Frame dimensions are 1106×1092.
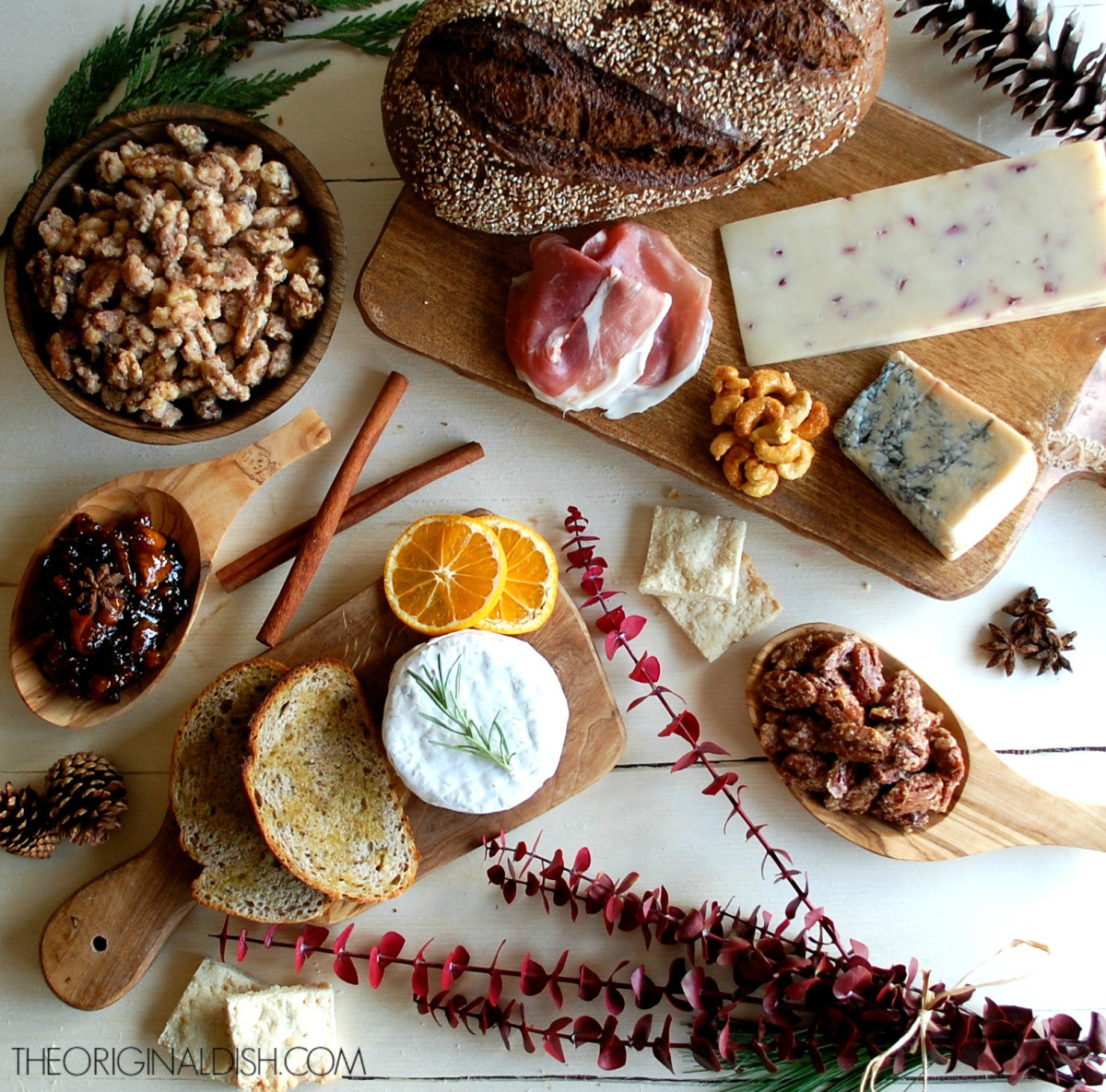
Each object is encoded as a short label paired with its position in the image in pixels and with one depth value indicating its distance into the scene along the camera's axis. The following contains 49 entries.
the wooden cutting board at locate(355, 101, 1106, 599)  0.76
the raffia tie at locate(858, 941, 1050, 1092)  0.69
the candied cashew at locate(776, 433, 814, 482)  0.74
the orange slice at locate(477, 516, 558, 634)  0.75
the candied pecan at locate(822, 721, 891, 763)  0.73
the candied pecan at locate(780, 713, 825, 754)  0.76
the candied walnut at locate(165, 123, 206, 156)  0.72
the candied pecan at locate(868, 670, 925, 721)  0.75
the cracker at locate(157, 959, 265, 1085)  0.78
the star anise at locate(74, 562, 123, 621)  0.73
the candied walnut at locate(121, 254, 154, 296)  0.70
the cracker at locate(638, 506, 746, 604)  0.77
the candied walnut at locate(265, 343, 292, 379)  0.73
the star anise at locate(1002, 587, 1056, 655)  0.78
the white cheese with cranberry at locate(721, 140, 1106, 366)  0.74
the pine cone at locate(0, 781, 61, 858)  0.77
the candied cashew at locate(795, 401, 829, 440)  0.75
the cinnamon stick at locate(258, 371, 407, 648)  0.77
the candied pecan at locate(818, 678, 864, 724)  0.74
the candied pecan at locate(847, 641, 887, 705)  0.75
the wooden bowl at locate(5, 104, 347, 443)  0.72
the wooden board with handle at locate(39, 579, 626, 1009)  0.77
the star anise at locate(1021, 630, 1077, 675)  0.77
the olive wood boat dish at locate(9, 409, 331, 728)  0.75
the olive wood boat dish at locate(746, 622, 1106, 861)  0.76
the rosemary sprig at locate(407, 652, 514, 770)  0.71
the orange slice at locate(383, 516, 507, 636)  0.74
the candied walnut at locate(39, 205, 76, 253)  0.72
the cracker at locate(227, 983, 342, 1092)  0.76
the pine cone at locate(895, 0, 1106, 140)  0.74
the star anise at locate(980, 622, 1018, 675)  0.78
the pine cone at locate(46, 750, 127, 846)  0.77
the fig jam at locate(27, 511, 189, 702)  0.74
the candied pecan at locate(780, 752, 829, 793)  0.76
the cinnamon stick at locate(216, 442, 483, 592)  0.79
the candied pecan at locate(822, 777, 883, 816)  0.75
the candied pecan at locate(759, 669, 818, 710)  0.75
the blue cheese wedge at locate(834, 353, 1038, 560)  0.73
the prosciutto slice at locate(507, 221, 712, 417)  0.74
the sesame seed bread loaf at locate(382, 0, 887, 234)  0.69
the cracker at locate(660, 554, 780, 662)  0.78
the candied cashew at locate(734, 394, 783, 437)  0.74
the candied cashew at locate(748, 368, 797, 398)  0.75
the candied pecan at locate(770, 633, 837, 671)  0.77
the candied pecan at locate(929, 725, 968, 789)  0.75
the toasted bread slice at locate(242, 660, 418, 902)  0.75
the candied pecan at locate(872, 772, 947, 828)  0.74
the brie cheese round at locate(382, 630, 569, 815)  0.73
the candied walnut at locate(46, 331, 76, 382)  0.72
